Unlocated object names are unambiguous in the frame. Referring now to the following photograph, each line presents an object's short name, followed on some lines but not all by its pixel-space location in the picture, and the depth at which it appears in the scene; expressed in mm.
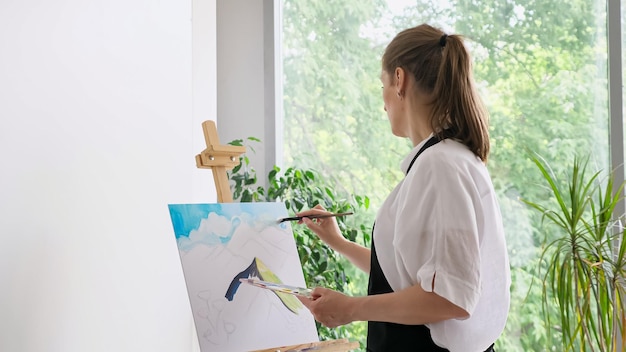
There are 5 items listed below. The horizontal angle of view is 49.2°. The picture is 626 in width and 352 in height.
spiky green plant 2443
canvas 1853
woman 1433
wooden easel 2020
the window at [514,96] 2857
